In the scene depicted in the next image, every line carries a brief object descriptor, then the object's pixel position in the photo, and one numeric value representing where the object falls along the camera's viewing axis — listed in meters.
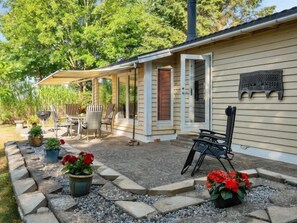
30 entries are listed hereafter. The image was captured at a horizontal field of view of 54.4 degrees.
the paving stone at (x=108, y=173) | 4.33
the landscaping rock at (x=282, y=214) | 2.69
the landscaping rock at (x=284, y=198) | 3.17
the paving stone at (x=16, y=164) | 5.11
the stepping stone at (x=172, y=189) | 3.60
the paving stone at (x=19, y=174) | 4.42
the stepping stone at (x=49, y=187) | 3.74
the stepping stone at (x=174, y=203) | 3.13
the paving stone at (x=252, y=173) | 4.20
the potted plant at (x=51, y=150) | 5.34
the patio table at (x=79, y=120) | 8.74
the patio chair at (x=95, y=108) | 9.29
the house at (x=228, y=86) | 5.32
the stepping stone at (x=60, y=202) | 3.18
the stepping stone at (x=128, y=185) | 3.66
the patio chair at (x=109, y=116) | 9.75
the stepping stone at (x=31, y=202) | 3.22
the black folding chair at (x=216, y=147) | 4.27
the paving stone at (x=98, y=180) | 4.08
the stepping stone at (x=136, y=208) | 2.99
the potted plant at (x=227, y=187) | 3.09
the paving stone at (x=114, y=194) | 3.47
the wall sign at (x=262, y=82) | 5.41
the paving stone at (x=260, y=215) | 2.77
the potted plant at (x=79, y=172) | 3.59
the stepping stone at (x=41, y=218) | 2.93
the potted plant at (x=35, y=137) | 6.97
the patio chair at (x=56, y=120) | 9.05
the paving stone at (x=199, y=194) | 3.48
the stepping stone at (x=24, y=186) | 3.84
